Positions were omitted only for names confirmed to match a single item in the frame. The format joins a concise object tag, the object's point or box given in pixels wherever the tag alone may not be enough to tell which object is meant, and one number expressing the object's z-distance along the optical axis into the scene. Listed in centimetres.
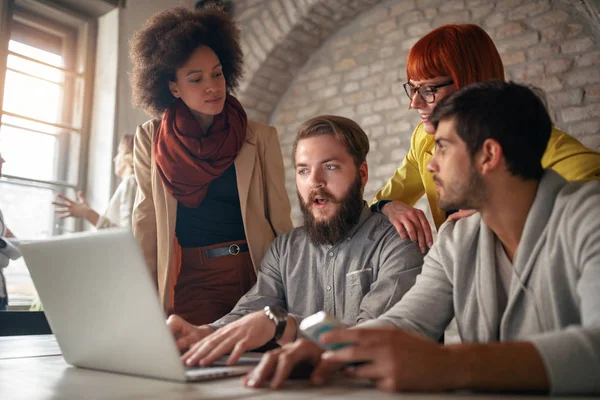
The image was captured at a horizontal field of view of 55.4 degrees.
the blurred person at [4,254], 362
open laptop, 95
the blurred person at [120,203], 420
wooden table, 83
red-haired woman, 186
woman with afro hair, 221
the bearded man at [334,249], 178
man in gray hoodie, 85
